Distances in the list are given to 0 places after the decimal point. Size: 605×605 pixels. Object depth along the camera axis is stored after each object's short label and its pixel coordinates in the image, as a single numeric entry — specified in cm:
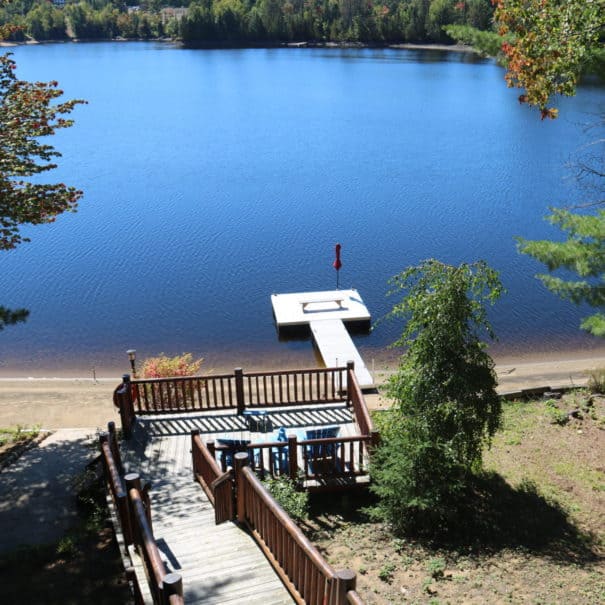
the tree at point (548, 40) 852
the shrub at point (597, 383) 1372
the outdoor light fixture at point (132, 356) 1462
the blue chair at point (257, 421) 1118
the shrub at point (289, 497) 836
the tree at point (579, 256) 1090
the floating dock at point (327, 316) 1861
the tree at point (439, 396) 812
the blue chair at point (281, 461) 950
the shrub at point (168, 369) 1429
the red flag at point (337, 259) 2219
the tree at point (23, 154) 1115
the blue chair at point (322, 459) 969
